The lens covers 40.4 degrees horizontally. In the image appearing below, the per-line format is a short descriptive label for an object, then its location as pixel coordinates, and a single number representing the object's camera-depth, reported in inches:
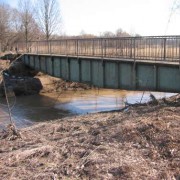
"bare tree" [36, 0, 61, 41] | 1479.3
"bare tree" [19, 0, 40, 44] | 1548.8
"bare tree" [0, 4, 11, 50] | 1550.7
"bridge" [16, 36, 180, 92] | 437.8
